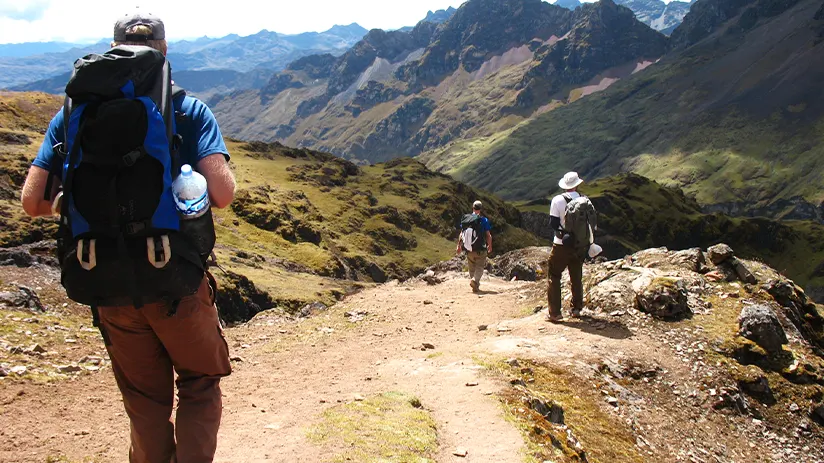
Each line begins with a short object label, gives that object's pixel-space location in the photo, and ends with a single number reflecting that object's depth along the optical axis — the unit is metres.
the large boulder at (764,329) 16.97
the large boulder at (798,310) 20.09
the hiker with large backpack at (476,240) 27.38
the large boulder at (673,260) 22.41
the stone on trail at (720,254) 21.33
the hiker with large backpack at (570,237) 17.94
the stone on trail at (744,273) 20.59
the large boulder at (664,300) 18.08
